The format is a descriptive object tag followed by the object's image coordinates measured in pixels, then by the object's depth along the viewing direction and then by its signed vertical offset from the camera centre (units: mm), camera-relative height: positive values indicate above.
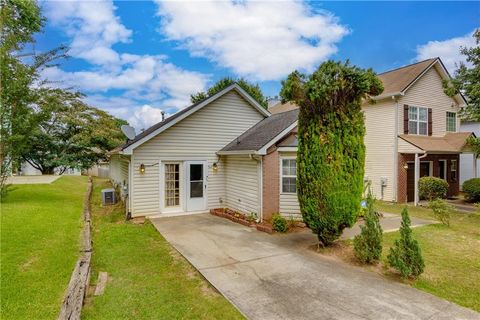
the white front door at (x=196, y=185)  11117 -967
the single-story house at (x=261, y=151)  9539 +502
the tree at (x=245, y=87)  28156 +8177
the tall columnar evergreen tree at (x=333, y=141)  6078 +526
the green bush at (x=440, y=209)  8906 -1575
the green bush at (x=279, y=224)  8383 -1970
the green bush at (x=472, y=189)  13883 -1421
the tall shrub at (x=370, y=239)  5621 -1690
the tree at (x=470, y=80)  12625 +4255
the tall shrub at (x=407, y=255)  4984 -1779
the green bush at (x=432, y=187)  13820 -1306
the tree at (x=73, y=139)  26688 +2496
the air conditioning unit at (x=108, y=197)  13451 -1777
